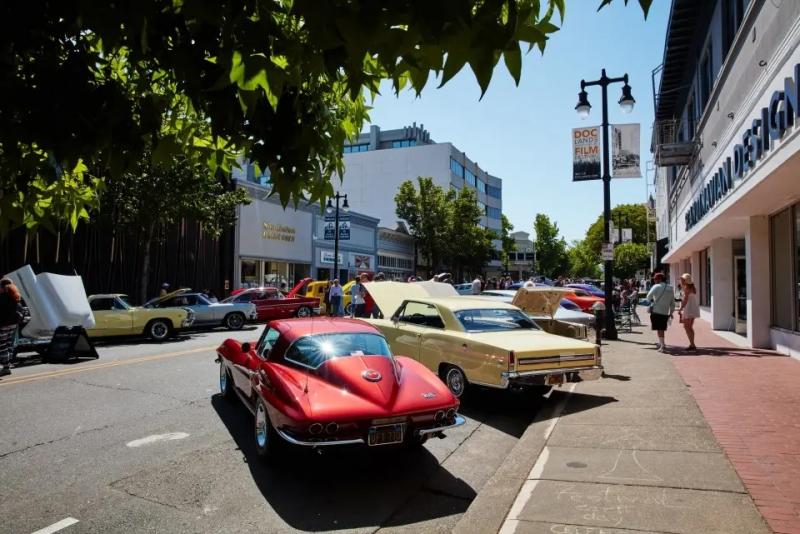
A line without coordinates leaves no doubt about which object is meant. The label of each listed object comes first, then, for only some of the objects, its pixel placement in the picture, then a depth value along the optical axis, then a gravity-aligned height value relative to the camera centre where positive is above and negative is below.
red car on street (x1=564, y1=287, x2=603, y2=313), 22.52 -0.86
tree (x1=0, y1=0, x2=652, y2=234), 1.96 +0.90
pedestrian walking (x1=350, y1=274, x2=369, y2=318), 16.78 -0.63
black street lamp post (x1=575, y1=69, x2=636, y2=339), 15.11 +3.22
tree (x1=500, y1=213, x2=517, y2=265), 77.56 +5.81
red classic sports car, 4.84 -1.08
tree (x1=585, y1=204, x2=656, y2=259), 87.00 +9.29
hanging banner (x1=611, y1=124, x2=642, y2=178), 14.85 +3.51
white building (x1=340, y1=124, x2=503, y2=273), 62.22 +12.37
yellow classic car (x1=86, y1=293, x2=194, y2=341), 15.15 -1.15
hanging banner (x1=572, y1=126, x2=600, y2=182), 15.36 +3.48
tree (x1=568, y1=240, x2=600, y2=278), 92.79 +3.24
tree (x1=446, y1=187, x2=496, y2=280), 51.75 +4.69
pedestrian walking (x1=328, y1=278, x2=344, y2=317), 18.33 -0.64
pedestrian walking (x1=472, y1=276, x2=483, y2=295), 22.44 -0.29
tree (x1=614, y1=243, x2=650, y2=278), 72.56 +2.88
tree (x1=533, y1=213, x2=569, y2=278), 84.94 +4.80
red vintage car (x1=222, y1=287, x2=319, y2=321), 21.30 -1.00
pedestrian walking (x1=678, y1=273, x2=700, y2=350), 12.29 -0.60
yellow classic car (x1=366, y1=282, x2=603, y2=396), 7.29 -0.94
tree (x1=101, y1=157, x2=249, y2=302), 18.92 +2.80
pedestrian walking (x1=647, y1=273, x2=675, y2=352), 12.48 -0.61
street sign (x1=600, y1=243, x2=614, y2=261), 15.25 +0.77
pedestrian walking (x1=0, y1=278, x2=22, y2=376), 9.98 -0.72
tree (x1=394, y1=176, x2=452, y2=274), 51.25 +6.31
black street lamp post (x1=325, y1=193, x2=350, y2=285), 32.58 +2.68
